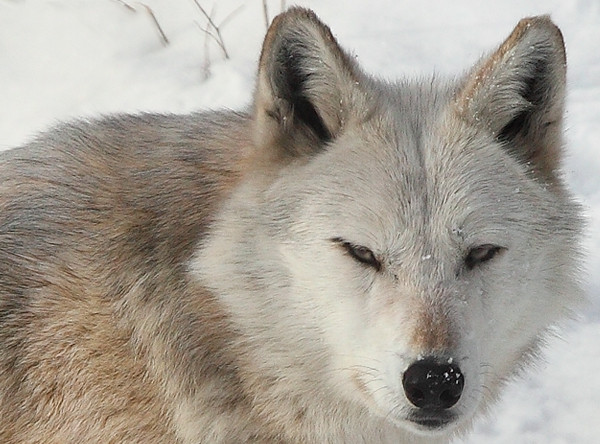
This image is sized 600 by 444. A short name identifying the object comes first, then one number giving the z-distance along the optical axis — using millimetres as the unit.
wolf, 6168
